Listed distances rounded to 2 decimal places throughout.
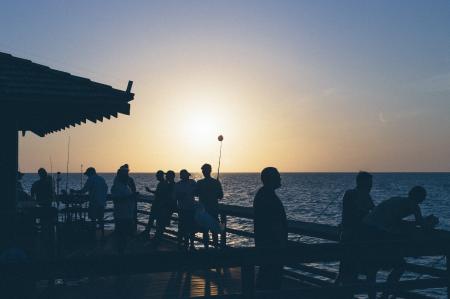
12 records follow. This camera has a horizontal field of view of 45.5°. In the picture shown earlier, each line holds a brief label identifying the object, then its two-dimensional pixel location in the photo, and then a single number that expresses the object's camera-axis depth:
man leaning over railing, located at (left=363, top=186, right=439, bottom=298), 6.66
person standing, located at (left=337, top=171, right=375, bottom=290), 7.25
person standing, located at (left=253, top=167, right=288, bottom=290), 6.03
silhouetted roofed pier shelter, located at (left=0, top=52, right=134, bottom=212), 7.50
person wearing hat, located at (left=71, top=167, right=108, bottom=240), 11.71
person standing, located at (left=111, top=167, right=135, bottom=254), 10.43
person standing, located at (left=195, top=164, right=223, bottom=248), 10.34
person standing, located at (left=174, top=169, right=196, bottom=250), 10.84
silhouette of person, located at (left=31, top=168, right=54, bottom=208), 11.11
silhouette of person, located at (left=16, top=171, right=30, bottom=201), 13.53
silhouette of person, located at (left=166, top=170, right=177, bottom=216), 12.71
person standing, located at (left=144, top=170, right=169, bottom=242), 13.23
